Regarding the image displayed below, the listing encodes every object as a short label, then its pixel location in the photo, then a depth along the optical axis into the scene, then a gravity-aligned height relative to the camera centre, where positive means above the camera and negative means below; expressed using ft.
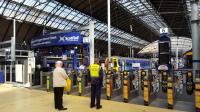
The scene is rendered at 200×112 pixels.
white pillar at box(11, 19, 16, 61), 40.58 +2.62
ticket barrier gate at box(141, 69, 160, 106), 19.11 -4.23
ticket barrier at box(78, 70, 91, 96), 24.56 -4.07
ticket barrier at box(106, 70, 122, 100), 21.96 -3.98
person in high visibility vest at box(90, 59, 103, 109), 17.91 -2.51
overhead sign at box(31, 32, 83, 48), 29.86 +4.26
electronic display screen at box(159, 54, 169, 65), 26.94 -0.02
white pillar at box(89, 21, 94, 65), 28.12 +3.96
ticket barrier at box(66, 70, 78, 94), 26.08 -4.11
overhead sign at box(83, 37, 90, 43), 29.18 +3.79
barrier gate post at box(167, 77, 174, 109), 17.88 -4.11
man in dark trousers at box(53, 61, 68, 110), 17.60 -2.56
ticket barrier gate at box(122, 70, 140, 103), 20.50 -4.07
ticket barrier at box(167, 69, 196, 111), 18.00 -4.77
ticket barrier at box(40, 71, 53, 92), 28.46 -4.12
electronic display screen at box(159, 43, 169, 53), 27.19 +2.10
